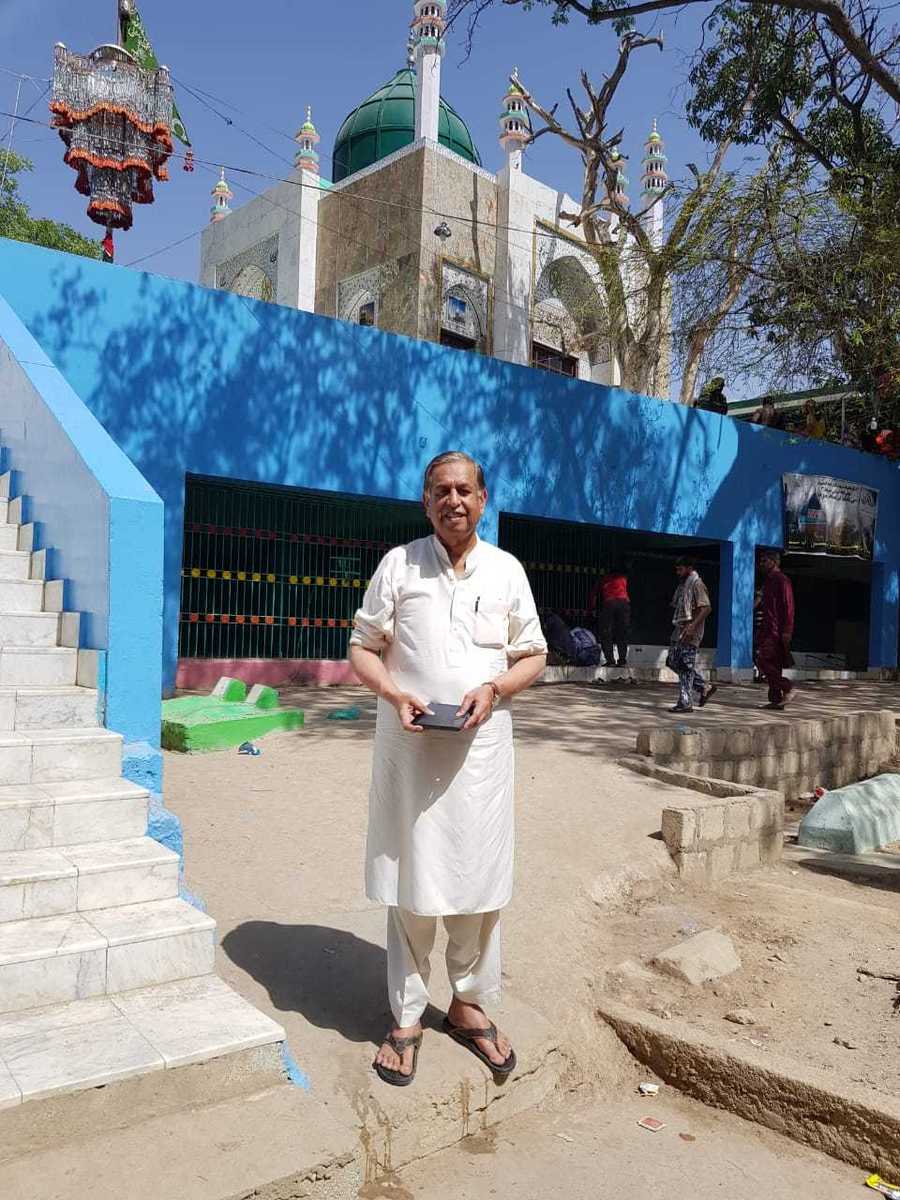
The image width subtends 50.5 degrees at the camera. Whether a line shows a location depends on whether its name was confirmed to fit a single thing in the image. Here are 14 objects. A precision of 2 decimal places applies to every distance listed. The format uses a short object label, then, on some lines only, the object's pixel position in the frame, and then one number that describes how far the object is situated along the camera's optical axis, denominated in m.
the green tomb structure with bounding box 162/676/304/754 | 7.00
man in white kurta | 2.74
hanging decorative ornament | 15.18
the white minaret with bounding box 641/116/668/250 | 24.14
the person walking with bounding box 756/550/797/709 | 10.78
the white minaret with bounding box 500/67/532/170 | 19.27
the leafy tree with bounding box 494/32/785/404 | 13.98
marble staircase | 2.23
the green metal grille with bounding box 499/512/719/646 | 14.62
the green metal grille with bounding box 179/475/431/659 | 11.02
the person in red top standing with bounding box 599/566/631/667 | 13.58
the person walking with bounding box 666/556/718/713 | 9.81
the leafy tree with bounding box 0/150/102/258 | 21.73
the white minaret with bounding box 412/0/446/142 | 18.92
